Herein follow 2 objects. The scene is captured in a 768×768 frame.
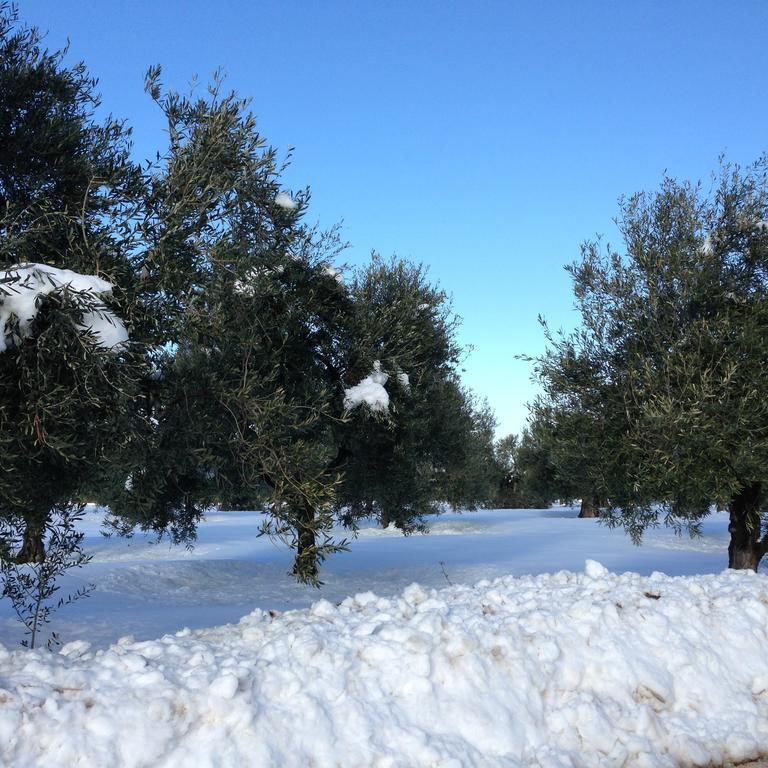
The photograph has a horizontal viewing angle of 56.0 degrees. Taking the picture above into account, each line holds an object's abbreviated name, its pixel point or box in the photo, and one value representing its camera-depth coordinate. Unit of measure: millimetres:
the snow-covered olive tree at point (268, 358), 9234
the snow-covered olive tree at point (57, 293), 7418
